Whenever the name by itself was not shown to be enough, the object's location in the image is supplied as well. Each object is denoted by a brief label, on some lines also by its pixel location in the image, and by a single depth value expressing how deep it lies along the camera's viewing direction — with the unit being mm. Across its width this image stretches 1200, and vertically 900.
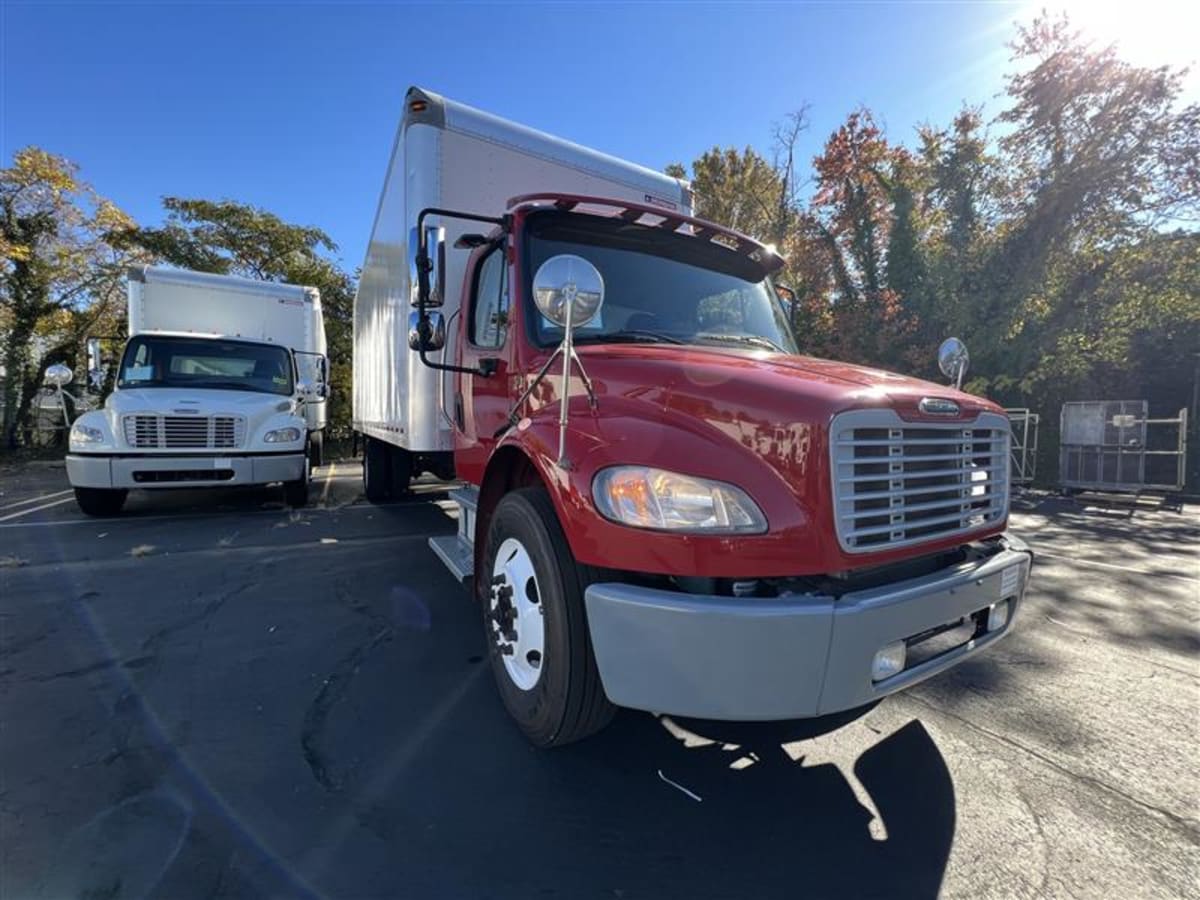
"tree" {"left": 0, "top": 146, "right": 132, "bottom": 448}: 17641
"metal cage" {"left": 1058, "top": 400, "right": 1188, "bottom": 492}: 11117
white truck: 7250
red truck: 2012
